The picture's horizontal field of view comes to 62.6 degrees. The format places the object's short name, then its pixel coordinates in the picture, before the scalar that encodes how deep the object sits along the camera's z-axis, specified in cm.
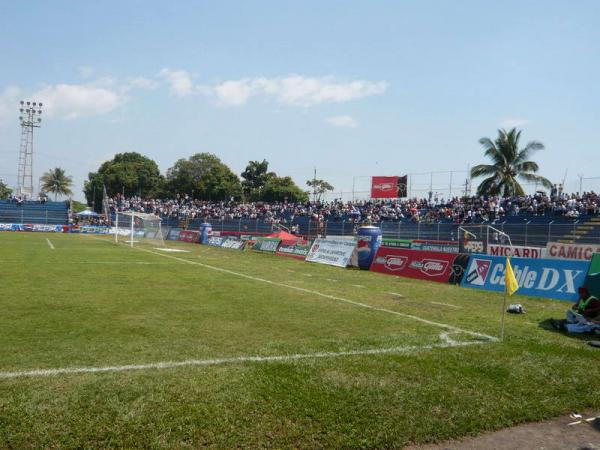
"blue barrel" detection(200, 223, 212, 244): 4304
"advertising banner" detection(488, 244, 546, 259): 2184
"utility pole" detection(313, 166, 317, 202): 9939
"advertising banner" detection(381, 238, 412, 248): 3054
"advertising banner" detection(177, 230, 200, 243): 4512
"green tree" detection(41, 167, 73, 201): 11096
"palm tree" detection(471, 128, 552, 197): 4769
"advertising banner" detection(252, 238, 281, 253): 3256
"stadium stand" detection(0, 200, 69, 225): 6662
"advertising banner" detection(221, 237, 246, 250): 3658
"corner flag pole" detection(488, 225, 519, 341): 801
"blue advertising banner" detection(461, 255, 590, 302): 1280
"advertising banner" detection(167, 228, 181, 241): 5019
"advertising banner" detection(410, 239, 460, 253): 2862
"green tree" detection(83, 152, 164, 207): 10394
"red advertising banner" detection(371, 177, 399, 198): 4956
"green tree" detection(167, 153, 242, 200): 9756
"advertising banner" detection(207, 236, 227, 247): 4018
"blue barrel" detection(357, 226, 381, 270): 2231
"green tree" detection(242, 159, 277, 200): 10556
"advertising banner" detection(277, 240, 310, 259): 2822
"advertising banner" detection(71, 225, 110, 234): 6681
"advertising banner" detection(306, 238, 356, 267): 2383
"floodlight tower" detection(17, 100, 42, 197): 7726
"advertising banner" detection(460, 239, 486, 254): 2577
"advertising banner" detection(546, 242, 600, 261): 2027
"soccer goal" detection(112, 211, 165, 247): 4156
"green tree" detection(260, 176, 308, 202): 9106
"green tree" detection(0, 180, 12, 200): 12845
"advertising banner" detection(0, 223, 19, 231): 6500
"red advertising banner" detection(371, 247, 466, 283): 1750
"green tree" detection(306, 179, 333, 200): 10054
